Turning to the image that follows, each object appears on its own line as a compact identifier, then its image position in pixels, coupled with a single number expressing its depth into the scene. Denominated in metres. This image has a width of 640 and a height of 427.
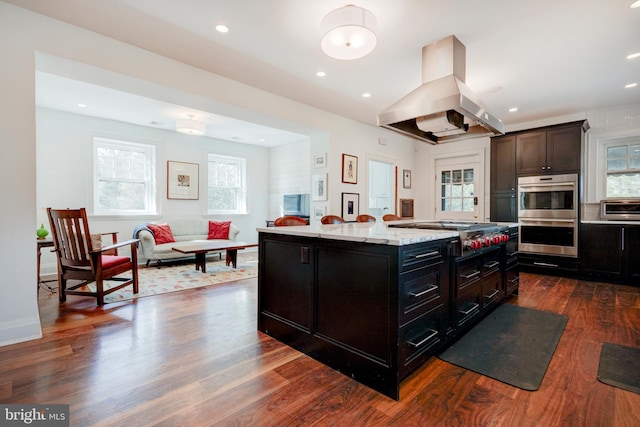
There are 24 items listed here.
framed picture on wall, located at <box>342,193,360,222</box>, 5.29
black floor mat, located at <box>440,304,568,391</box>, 1.92
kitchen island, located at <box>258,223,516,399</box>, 1.70
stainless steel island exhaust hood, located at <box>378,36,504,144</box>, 2.54
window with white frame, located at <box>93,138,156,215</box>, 5.55
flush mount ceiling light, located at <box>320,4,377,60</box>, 2.24
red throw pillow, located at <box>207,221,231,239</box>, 6.29
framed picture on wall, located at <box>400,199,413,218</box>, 6.45
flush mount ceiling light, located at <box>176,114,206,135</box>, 5.14
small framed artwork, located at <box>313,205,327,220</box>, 5.21
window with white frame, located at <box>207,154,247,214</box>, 7.08
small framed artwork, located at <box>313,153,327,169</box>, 5.11
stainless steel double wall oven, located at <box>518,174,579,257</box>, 4.48
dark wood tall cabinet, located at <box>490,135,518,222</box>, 5.05
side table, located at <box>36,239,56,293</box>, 3.50
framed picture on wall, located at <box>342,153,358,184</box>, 5.25
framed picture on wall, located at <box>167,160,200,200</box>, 6.30
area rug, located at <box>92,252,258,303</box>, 3.69
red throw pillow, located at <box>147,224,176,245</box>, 5.50
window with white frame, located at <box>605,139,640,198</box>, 4.49
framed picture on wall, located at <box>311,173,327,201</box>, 5.11
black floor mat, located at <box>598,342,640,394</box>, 1.79
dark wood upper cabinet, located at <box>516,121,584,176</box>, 4.47
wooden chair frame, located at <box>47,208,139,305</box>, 3.10
